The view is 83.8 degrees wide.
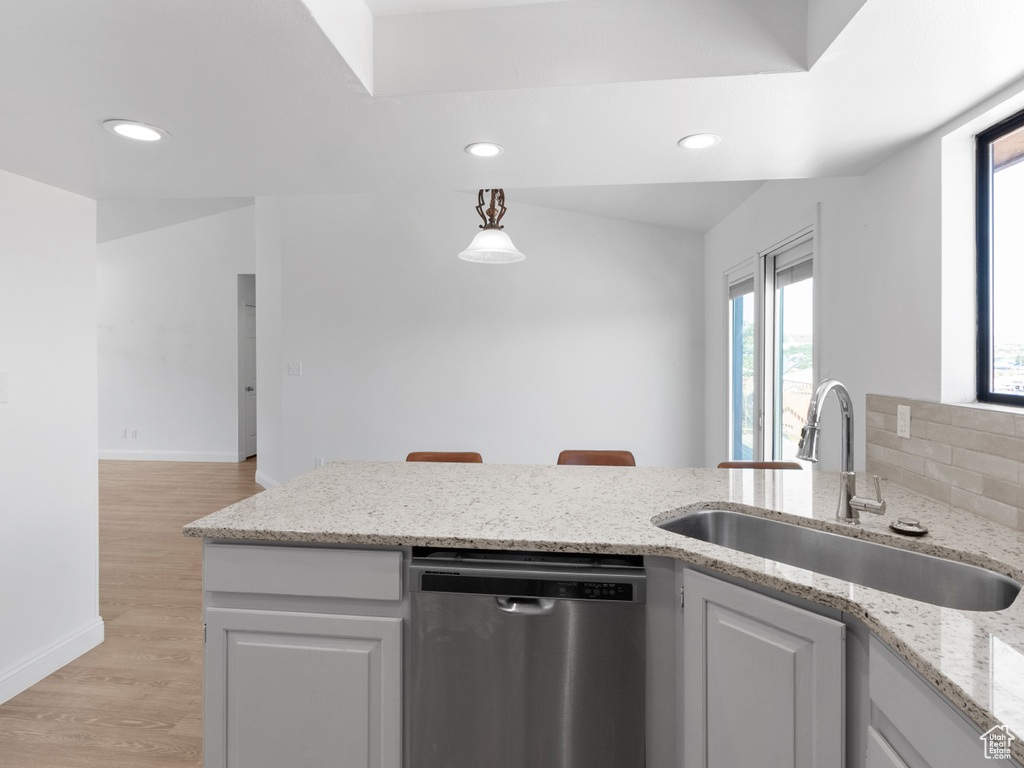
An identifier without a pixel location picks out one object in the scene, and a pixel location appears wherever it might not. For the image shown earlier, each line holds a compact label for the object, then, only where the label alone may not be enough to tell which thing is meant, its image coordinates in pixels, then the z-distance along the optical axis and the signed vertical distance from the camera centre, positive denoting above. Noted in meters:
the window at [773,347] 3.09 +0.22
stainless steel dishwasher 1.38 -0.69
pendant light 2.75 +0.68
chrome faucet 1.47 -0.18
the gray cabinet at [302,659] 1.44 -0.71
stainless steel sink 1.28 -0.46
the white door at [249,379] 7.49 +0.05
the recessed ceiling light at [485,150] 2.00 +0.83
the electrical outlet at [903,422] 1.93 -0.13
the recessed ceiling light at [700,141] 1.91 +0.82
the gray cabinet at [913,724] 0.77 -0.51
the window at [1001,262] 1.62 +0.36
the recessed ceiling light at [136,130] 1.78 +0.81
